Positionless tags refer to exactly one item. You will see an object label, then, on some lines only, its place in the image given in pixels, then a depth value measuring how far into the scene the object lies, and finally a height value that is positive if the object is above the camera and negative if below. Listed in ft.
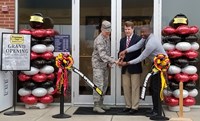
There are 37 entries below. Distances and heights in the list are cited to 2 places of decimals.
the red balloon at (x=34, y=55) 22.11 +0.93
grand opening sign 21.02 +1.20
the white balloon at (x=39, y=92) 22.11 -1.73
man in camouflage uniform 21.32 +0.50
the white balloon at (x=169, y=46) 21.82 +1.54
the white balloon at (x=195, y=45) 21.66 +1.59
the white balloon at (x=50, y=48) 22.45 +1.49
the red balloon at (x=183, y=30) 21.41 +2.66
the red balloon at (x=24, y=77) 22.09 -0.64
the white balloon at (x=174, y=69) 21.53 -0.12
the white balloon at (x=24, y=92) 22.28 -1.74
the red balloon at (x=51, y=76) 22.54 -0.59
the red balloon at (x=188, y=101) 21.74 -2.42
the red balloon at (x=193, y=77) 21.72 -0.70
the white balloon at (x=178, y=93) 21.49 -1.82
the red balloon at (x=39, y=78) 22.03 -0.71
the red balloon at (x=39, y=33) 22.15 +2.57
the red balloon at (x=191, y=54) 21.55 +0.94
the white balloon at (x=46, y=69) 22.21 -0.06
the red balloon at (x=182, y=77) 21.44 -0.69
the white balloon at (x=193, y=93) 21.88 -1.85
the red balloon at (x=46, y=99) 22.42 -2.28
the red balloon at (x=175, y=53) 21.57 +1.02
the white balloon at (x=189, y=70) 21.51 -0.19
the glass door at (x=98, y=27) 23.53 +3.21
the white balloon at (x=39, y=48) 21.94 +1.46
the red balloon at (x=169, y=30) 21.82 +2.68
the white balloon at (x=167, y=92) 22.07 -1.80
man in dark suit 21.41 -0.52
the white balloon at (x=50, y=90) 22.77 -1.64
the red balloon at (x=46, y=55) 22.23 +0.96
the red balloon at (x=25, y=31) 22.25 +2.74
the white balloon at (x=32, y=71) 21.99 -0.20
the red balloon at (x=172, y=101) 21.55 -2.39
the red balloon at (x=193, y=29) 21.51 +2.68
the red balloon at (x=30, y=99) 22.26 -2.27
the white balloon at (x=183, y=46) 21.28 +1.50
